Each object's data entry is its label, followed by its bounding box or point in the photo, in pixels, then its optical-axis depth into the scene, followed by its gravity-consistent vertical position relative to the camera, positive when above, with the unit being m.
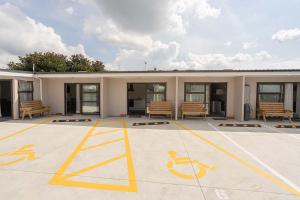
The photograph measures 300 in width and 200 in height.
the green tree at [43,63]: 27.36 +5.16
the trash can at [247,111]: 10.02 -0.84
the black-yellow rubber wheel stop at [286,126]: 8.66 -1.45
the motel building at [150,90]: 10.06 +0.38
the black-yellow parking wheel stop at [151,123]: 9.32 -1.43
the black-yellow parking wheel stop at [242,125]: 8.83 -1.44
